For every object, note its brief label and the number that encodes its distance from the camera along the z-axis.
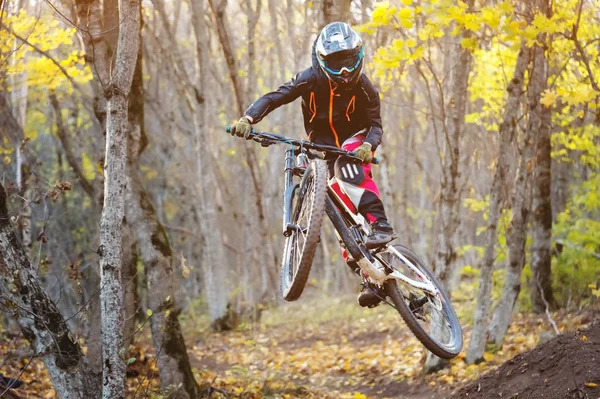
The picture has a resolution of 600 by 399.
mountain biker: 11.24
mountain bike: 11.19
